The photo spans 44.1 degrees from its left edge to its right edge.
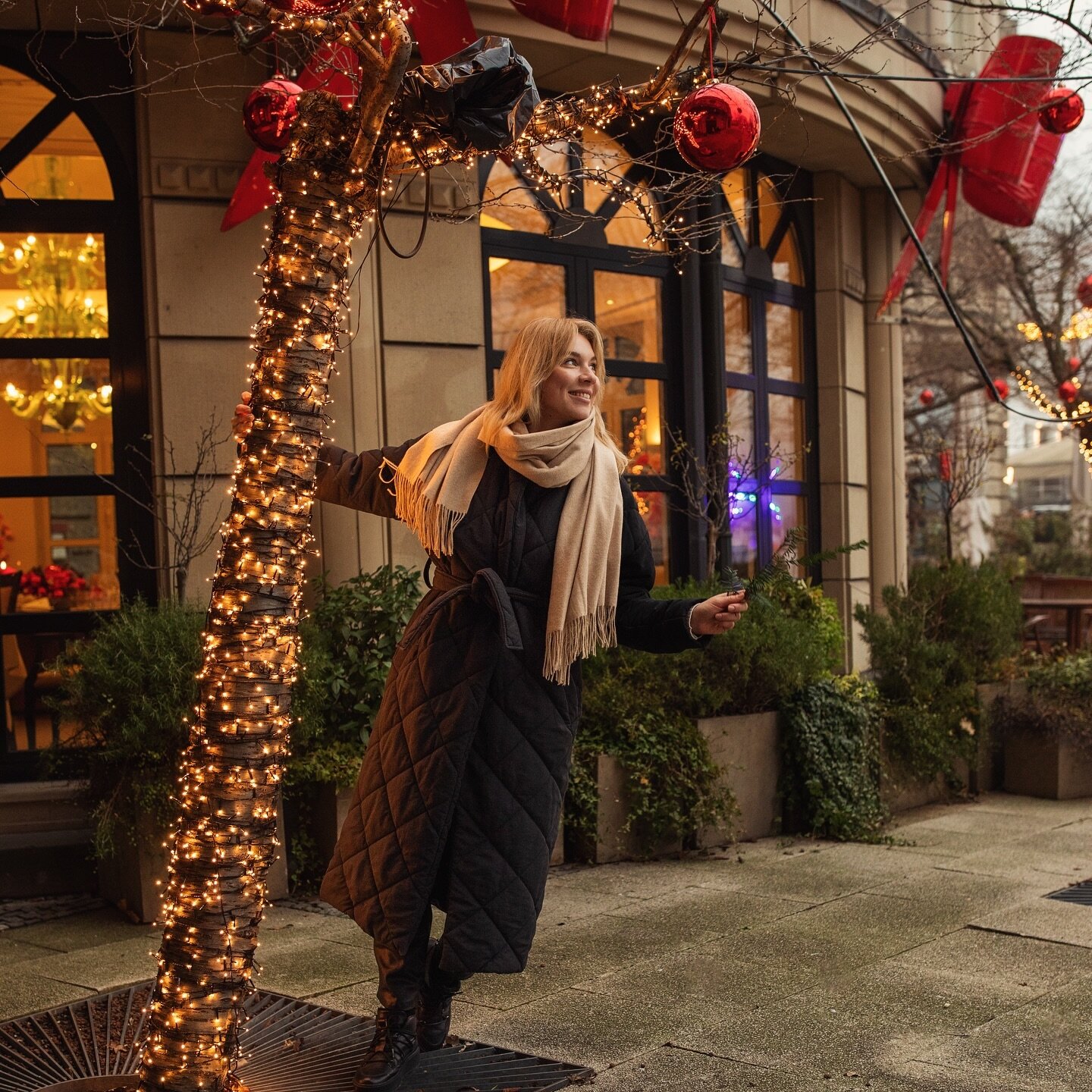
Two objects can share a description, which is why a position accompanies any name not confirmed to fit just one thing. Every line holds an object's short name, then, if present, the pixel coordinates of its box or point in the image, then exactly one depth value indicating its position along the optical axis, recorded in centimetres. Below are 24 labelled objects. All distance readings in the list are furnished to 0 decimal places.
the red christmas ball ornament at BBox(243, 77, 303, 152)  553
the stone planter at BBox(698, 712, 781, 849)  724
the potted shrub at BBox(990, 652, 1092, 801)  892
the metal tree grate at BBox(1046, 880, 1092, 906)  608
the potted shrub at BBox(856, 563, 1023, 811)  835
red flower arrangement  745
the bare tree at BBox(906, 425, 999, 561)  1108
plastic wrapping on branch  380
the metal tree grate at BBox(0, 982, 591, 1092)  390
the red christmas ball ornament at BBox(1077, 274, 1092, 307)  1208
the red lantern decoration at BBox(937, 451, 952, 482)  1118
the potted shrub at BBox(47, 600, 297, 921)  563
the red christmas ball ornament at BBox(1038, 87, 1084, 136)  743
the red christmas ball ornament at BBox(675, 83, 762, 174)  493
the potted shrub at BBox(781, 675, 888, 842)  747
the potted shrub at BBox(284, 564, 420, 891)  611
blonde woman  373
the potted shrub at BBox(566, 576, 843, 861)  686
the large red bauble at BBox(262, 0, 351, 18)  384
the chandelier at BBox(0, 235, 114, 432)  744
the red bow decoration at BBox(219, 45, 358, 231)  645
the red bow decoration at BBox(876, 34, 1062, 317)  1002
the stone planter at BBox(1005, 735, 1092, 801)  893
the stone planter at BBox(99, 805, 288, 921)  576
